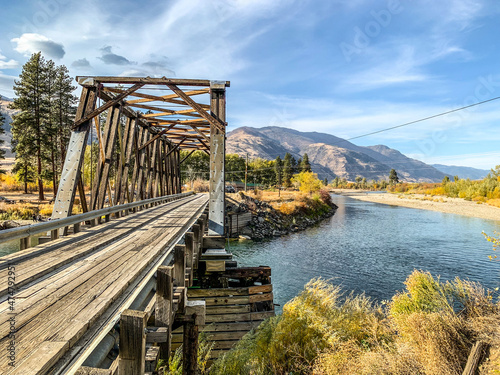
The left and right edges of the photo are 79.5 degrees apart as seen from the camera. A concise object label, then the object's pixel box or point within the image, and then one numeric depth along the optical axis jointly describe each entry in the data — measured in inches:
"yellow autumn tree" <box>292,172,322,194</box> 2591.0
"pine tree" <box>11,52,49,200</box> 1334.9
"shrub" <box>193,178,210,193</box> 2018.9
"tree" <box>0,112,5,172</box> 1283.6
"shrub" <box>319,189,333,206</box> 2394.6
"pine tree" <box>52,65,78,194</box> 1440.7
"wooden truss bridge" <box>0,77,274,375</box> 103.7
